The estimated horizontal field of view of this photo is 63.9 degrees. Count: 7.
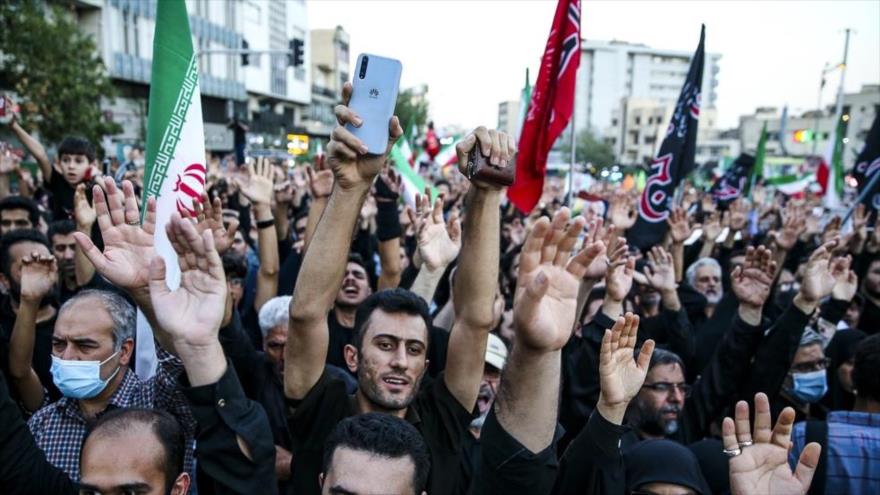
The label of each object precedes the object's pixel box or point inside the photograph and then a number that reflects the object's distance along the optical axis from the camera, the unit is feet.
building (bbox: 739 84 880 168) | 197.77
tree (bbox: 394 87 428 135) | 167.12
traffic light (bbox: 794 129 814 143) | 114.83
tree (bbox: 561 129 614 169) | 268.29
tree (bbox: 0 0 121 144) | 62.75
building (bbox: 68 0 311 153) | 112.88
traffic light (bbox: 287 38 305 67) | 60.13
